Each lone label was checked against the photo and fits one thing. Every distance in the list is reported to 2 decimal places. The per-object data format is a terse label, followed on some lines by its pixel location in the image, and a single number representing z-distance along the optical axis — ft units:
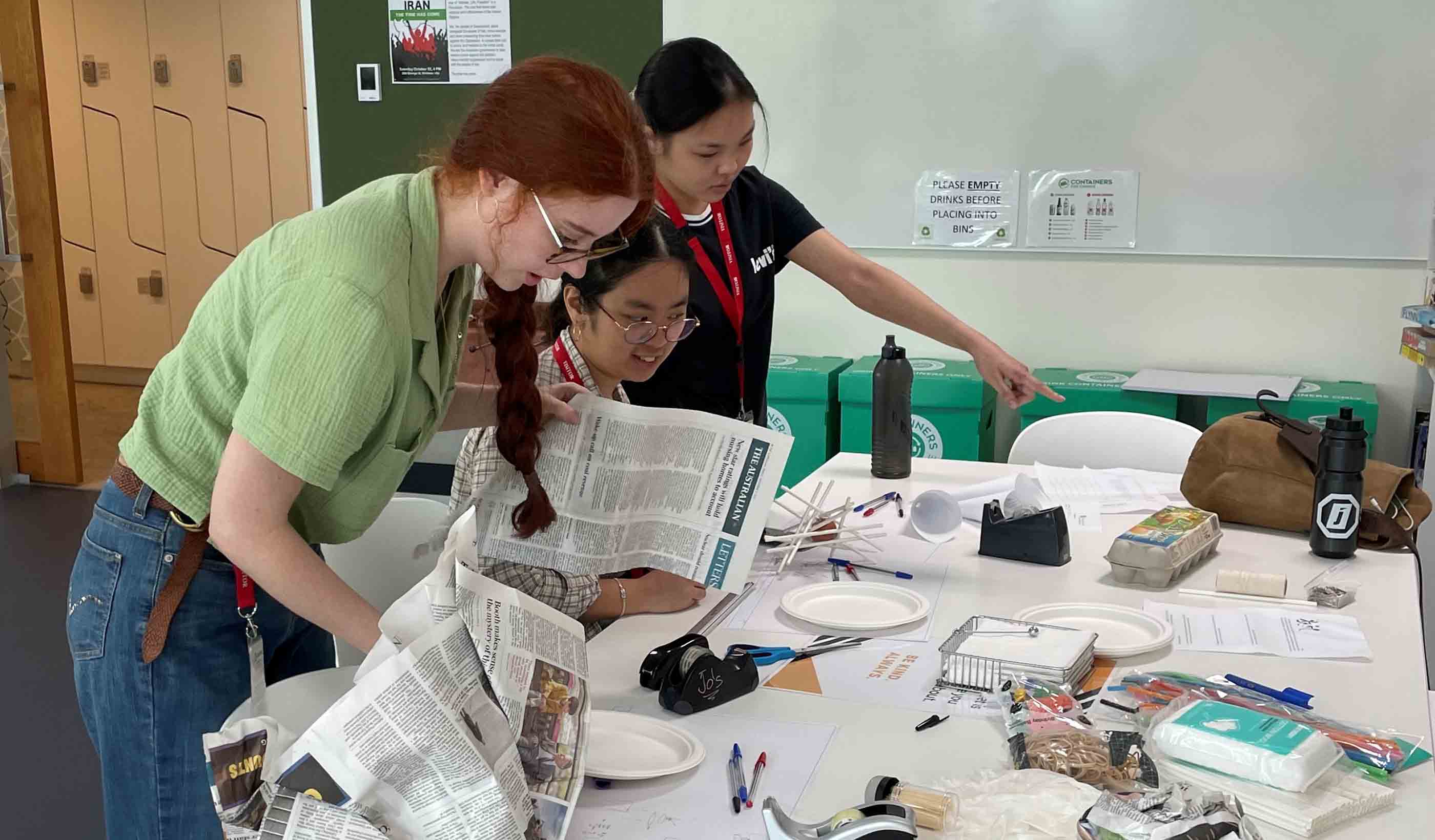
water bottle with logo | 6.12
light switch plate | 14.71
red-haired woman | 3.46
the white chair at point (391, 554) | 6.23
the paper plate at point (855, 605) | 5.18
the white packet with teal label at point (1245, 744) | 3.54
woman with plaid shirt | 5.42
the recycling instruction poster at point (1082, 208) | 12.36
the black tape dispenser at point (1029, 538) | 6.08
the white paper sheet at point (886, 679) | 4.34
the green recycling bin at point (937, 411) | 11.82
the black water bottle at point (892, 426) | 7.79
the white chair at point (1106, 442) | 8.79
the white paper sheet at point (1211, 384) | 11.25
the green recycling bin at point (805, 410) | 12.42
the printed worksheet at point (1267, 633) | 4.92
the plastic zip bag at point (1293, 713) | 3.78
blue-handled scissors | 4.77
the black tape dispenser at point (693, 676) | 4.25
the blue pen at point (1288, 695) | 4.31
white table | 3.79
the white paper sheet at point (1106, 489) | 7.31
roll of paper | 5.63
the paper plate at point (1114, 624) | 4.85
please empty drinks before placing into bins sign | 12.73
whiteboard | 11.55
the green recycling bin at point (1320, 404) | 10.97
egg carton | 5.76
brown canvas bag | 6.48
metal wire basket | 4.40
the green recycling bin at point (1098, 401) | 11.68
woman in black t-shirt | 6.81
